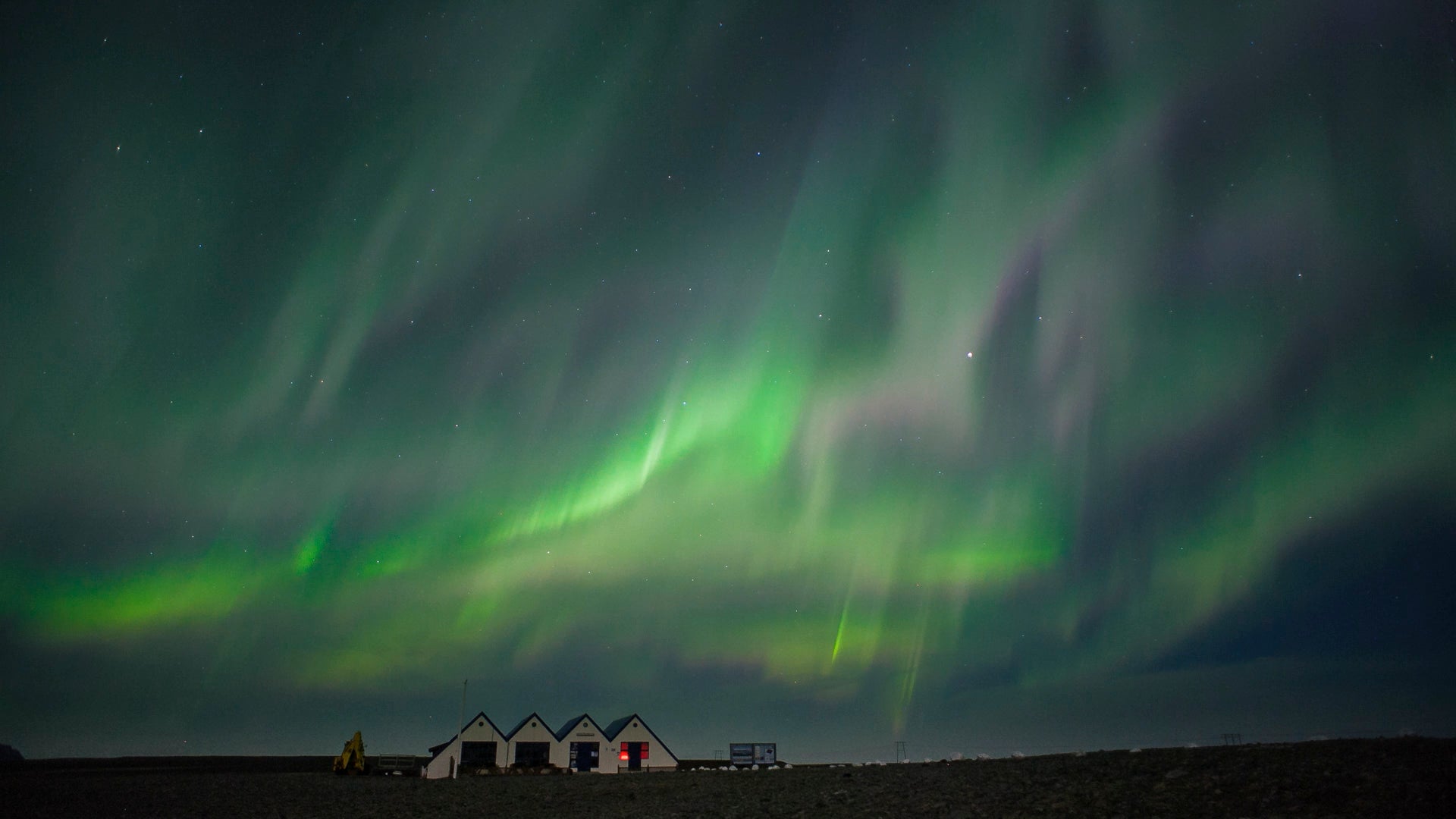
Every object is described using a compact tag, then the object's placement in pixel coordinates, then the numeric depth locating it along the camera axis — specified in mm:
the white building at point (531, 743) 71625
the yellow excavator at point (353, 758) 69062
